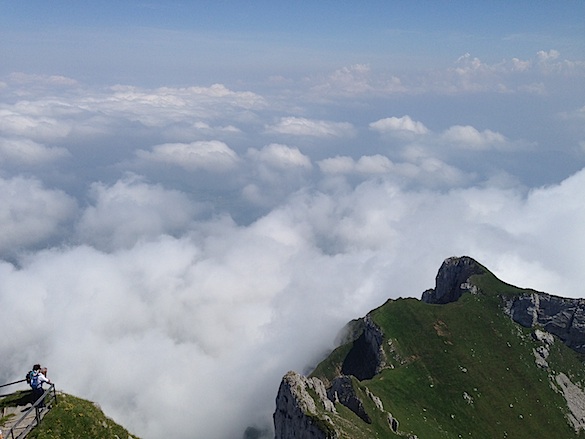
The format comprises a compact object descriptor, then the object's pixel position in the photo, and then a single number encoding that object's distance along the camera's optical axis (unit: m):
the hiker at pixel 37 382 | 34.60
